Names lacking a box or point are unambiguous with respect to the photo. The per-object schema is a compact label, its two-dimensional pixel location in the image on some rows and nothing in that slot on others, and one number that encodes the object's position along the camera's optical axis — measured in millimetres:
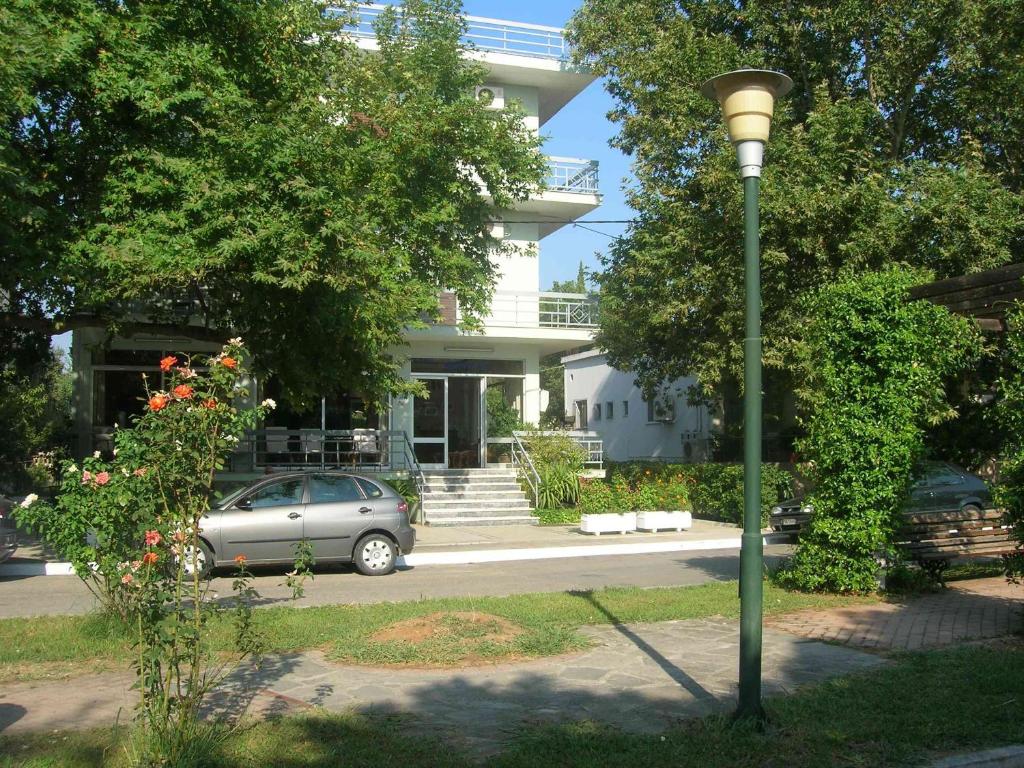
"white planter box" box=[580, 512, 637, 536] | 20516
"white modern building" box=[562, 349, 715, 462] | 34406
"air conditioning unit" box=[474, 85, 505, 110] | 27642
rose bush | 4992
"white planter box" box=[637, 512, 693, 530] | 21344
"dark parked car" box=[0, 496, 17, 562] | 13494
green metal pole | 6090
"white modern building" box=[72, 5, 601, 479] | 22844
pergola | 12273
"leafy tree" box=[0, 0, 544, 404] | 12328
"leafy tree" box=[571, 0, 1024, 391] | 19500
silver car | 13398
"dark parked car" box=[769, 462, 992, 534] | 17781
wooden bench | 11727
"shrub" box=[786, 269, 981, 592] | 10648
